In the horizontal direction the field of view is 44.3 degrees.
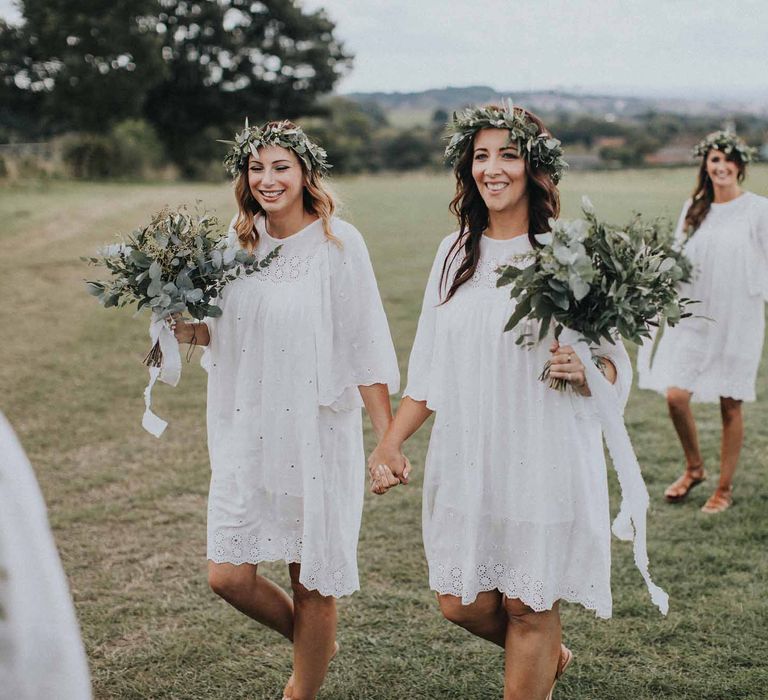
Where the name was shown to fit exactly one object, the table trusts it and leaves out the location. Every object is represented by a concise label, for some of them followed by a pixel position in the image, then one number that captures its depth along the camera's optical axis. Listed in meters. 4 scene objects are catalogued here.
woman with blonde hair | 3.86
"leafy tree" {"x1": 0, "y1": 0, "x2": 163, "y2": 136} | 41.19
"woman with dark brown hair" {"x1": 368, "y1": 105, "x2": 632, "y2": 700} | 3.51
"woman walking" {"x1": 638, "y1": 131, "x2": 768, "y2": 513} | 6.48
